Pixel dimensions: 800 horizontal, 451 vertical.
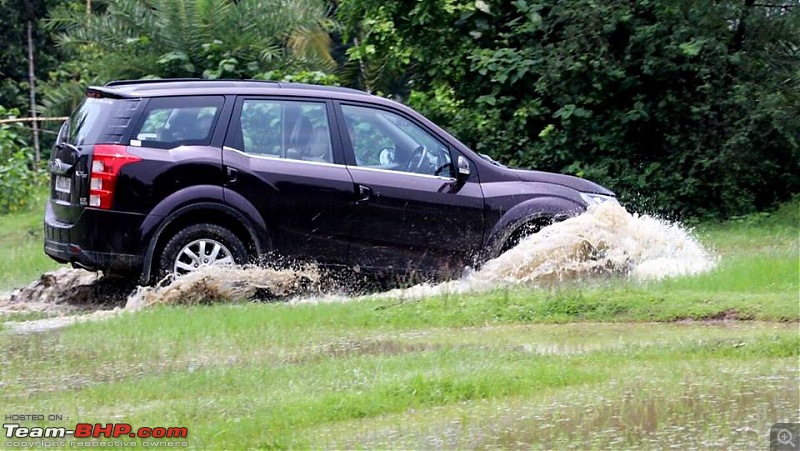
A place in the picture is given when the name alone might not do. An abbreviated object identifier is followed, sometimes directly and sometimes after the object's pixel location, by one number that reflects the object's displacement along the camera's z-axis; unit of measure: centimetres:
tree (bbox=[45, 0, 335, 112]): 3606
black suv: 1969
